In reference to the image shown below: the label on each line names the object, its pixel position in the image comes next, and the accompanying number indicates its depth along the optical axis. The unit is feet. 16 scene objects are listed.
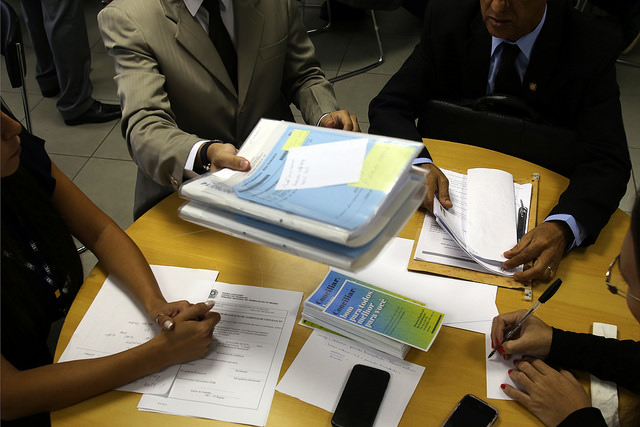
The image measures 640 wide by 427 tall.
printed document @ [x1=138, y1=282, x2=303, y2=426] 3.33
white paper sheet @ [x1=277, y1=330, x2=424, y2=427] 3.33
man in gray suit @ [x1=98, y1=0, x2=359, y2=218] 4.58
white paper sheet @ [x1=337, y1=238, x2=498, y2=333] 3.87
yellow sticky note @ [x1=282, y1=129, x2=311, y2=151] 3.34
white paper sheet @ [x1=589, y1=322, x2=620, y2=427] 3.39
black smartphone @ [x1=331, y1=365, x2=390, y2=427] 3.21
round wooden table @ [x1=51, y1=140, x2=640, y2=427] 3.30
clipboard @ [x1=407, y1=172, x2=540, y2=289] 4.10
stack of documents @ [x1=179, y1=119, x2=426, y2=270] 2.77
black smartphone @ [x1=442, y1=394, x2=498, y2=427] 3.20
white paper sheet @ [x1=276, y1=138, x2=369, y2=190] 3.01
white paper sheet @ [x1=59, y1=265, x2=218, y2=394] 3.54
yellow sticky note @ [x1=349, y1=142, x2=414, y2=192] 2.91
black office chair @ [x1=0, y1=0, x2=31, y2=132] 6.35
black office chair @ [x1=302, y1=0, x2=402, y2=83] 11.49
